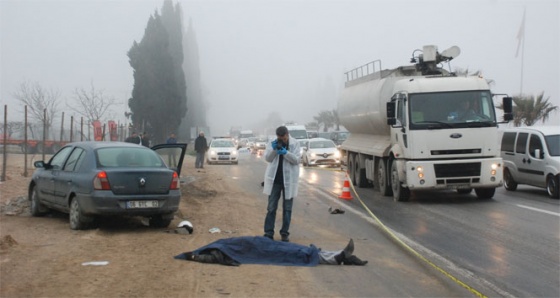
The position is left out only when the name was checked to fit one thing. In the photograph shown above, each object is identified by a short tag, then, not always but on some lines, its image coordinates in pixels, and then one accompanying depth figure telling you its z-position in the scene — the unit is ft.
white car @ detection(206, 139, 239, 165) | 124.06
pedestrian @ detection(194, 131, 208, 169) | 105.09
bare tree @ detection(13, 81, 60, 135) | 126.55
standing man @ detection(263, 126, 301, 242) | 30.91
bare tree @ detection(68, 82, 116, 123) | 130.93
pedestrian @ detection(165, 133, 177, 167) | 40.98
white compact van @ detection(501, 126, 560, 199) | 54.24
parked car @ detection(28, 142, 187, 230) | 32.50
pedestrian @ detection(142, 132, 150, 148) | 89.36
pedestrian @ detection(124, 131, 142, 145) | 80.12
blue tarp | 26.08
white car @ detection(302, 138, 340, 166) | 109.09
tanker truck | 49.11
